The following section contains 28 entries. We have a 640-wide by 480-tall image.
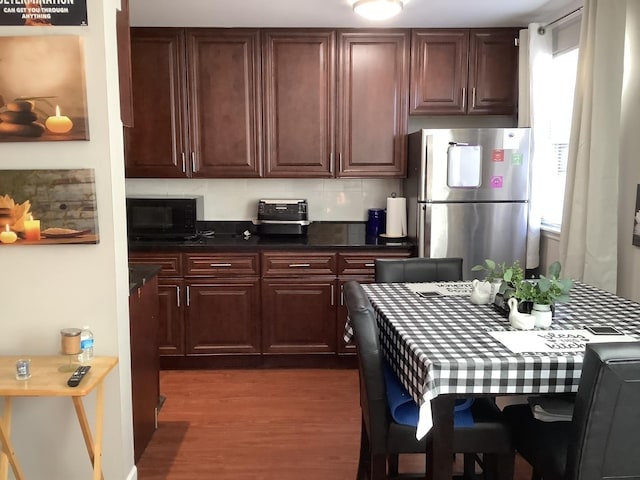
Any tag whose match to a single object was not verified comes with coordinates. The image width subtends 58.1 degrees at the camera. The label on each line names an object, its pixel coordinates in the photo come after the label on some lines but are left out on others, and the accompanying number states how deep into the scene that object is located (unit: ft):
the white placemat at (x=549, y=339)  6.15
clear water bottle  7.14
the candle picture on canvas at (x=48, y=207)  7.24
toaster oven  13.69
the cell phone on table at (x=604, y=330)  6.64
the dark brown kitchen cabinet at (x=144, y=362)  8.59
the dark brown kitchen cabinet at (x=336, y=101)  13.21
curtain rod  11.40
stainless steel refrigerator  12.22
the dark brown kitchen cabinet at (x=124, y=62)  7.68
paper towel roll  13.52
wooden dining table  5.78
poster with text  7.02
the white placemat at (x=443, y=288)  8.71
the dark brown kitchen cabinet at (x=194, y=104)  13.16
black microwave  13.26
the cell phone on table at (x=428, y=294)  8.50
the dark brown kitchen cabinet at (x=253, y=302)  12.82
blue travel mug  14.17
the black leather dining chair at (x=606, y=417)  5.08
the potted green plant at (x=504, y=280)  7.61
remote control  6.38
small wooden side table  6.30
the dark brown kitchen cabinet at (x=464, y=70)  13.19
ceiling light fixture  10.34
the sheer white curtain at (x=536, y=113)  12.45
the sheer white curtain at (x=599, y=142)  9.49
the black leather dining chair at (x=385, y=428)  6.52
